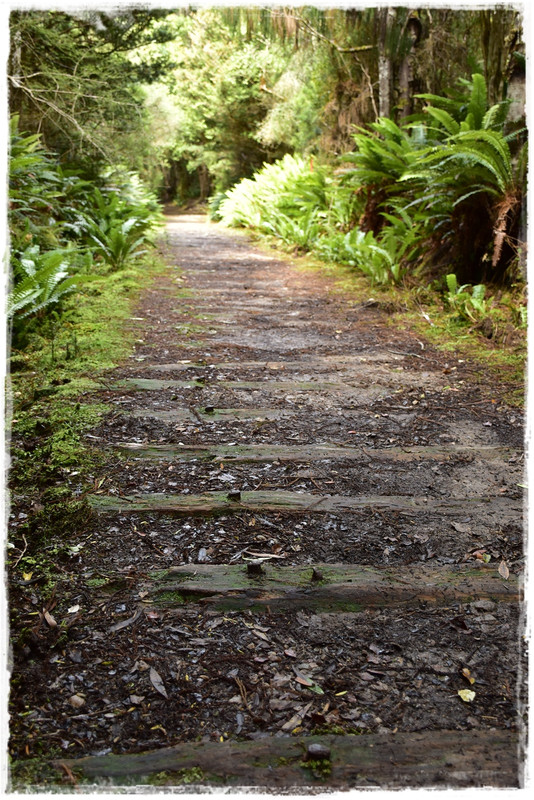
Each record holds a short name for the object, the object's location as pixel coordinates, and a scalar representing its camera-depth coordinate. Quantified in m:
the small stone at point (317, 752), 1.32
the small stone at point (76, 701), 1.46
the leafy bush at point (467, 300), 4.61
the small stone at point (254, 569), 1.92
